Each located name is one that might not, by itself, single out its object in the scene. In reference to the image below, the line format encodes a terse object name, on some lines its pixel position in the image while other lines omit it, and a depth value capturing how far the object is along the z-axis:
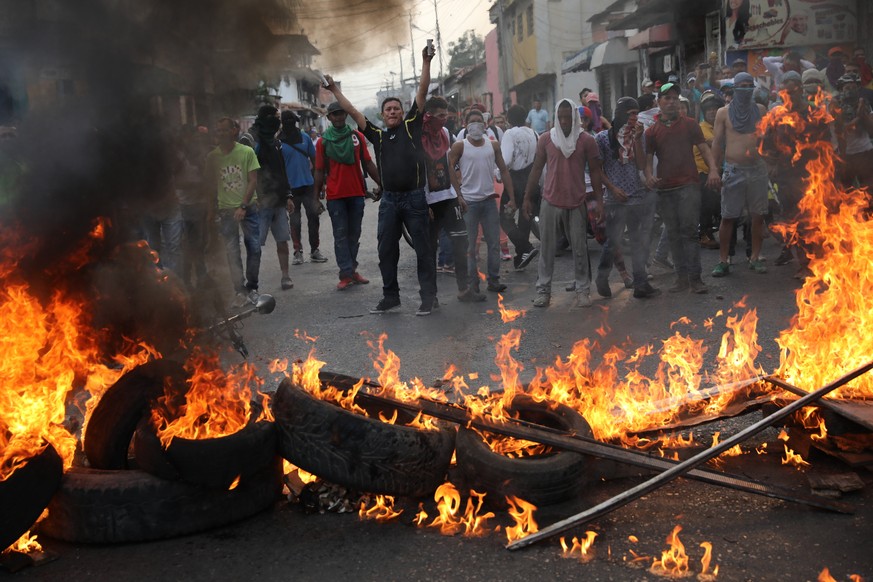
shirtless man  9.64
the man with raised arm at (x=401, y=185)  8.51
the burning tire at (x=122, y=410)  4.20
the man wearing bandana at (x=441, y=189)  9.02
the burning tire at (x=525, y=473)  3.93
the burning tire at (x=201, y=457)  3.79
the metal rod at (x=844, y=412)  4.00
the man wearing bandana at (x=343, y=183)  10.39
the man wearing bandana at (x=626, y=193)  9.04
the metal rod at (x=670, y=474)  3.59
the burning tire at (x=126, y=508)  3.80
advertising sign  14.16
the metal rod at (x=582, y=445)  3.84
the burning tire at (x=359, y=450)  3.99
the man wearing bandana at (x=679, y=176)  8.99
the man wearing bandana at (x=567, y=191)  8.70
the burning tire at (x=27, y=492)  3.56
